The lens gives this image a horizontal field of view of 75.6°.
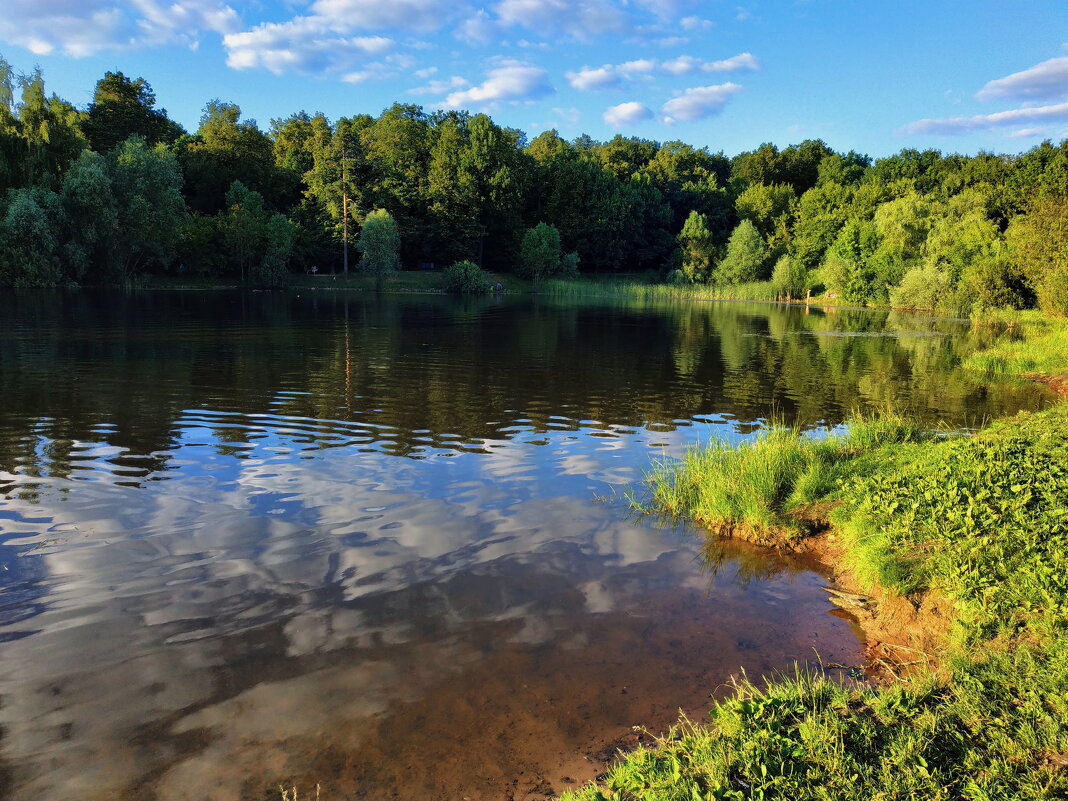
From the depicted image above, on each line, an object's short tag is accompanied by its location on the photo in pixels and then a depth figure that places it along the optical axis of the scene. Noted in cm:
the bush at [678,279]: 10247
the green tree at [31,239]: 5825
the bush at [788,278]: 8931
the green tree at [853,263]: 8200
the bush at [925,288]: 6388
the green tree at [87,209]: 6262
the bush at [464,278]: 8644
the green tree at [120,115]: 8994
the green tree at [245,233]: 7975
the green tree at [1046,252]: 3603
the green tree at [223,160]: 9512
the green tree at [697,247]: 10725
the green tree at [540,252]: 9731
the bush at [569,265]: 10112
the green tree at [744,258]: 9994
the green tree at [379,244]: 8406
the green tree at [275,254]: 8075
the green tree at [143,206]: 6781
